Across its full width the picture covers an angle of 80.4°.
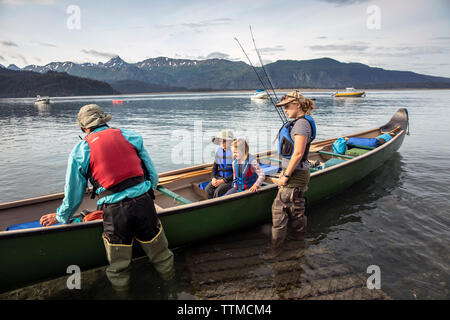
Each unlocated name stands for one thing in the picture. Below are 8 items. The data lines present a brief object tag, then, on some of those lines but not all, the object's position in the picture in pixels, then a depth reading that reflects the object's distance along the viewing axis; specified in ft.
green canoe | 10.32
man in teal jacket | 9.23
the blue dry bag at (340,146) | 28.43
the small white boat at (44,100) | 222.48
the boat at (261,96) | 238.64
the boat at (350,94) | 229.25
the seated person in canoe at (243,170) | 15.58
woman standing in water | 11.84
